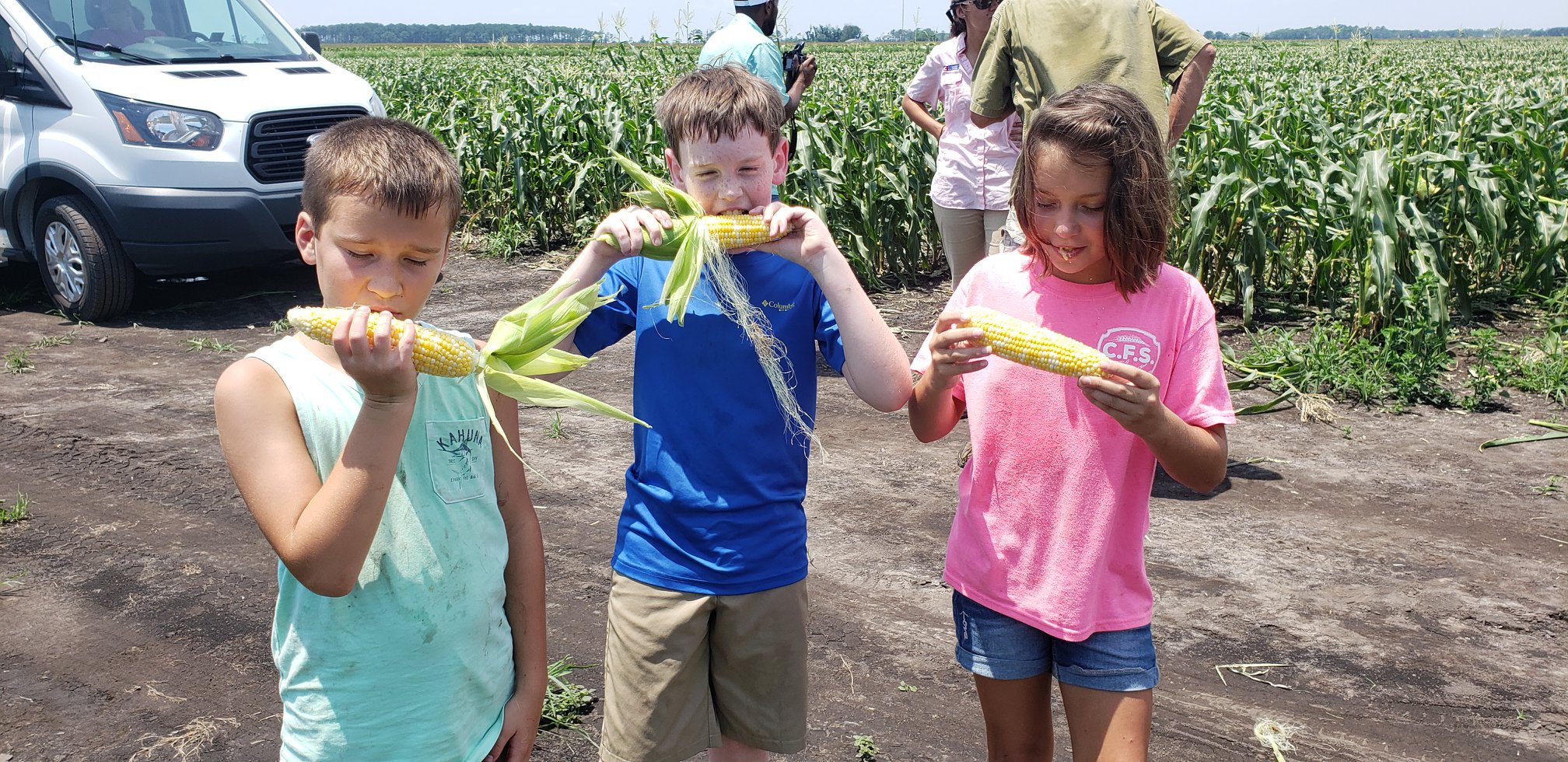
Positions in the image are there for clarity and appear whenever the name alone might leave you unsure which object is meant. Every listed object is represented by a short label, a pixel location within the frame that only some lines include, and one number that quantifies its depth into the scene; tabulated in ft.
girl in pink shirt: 6.64
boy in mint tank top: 5.26
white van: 25.34
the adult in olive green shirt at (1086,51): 14.85
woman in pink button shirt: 19.08
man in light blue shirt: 19.85
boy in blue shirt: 7.00
